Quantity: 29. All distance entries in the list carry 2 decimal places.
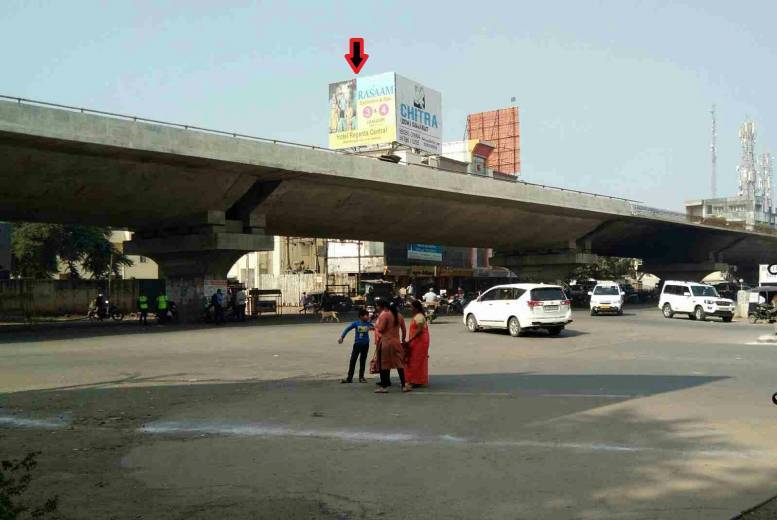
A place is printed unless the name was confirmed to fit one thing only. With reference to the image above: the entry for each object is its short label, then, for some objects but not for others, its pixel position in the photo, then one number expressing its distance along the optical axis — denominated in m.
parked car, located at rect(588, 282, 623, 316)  37.31
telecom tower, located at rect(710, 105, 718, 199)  126.12
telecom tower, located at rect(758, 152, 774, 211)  157.50
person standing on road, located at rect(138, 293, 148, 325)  33.25
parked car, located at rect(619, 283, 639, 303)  65.31
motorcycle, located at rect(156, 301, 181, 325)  34.34
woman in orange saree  12.42
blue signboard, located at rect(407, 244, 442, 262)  60.84
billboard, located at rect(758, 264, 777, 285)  40.00
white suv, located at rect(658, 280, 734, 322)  32.81
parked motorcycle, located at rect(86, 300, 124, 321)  38.59
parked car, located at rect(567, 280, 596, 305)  60.34
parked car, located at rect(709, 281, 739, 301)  53.03
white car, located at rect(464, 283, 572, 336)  23.53
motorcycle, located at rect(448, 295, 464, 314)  44.50
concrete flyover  25.11
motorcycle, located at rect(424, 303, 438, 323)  31.99
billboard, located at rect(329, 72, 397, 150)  60.12
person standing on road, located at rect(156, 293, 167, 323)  34.25
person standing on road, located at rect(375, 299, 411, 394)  12.20
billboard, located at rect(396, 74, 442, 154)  60.59
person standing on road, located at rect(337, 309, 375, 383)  12.94
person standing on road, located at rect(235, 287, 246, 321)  36.88
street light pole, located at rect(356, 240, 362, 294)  57.56
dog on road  33.71
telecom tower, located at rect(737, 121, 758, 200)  145.25
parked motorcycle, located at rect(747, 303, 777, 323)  30.62
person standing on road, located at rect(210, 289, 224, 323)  33.22
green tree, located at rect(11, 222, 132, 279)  51.62
